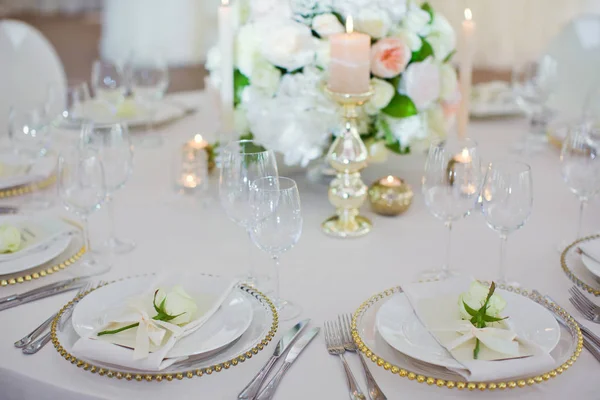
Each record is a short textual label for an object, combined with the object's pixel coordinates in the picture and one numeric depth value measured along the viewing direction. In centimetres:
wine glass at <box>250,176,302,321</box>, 115
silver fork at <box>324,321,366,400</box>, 100
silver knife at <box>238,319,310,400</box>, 100
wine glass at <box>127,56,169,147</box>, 223
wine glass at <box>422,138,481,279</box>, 134
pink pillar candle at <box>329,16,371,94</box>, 149
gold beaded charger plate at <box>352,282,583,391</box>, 99
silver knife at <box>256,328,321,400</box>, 100
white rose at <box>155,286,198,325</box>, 111
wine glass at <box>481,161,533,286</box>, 126
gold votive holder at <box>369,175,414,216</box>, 165
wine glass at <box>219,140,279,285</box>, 132
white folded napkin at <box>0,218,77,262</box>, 138
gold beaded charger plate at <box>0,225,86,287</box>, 133
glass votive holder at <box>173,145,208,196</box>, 177
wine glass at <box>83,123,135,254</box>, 154
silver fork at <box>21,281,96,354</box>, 112
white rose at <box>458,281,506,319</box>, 109
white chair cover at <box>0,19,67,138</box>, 272
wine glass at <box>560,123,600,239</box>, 148
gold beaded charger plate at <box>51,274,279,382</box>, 102
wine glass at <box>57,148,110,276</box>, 140
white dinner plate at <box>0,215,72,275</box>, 133
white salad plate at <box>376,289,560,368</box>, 104
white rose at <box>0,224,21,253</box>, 136
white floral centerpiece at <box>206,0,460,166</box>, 161
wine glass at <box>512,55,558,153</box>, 214
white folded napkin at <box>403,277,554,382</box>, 99
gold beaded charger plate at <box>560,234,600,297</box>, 128
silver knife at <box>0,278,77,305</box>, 127
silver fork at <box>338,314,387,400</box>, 100
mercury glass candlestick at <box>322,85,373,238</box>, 157
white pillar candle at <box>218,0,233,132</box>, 170
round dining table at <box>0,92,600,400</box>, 103
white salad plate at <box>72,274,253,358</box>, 108
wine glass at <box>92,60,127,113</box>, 221
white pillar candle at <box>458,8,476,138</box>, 188
